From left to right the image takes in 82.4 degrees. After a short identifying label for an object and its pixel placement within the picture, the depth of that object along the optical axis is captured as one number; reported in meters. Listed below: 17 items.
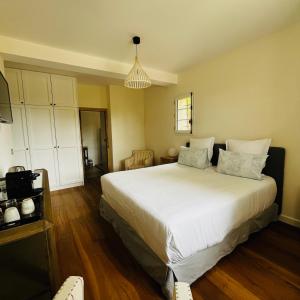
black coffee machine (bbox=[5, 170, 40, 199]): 1.35
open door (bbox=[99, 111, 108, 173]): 5.09
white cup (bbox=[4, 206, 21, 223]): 0.99
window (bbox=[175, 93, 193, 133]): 3.58
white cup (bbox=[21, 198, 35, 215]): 1.09
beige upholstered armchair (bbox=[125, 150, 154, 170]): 4.42
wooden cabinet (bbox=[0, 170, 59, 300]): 0.97
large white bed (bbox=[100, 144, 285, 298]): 1.27
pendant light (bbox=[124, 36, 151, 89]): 2.28
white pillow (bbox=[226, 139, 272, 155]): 2.27
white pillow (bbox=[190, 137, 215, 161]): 2.97
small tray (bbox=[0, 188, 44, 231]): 0.96
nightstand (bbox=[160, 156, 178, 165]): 3.88
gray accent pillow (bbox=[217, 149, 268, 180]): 2.16
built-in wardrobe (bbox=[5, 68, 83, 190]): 3.18
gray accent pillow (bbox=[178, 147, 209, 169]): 2.83
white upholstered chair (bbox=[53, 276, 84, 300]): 0.57
